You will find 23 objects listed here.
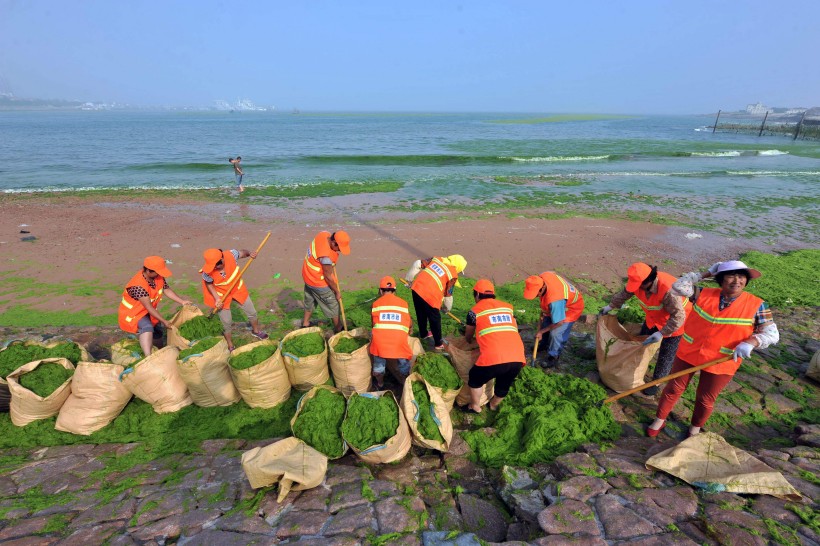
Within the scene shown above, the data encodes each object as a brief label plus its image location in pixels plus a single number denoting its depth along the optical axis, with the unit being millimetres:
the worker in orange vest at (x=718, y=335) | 2861
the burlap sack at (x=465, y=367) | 3667
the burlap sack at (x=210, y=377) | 3393
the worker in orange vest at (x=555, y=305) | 3920
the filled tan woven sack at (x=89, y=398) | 3301
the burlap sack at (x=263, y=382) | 3387
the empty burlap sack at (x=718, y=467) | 2354
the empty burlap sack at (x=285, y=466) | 2463
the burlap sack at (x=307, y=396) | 2994
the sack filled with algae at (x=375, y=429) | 2768
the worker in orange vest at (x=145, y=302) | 3982
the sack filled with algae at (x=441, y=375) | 3428
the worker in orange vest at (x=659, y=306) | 3480
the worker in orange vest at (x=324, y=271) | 4555
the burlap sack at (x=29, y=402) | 3201
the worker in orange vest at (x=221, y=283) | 4332
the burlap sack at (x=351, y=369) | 3604
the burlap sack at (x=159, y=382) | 3346
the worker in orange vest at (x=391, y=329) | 3555
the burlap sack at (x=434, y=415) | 2941
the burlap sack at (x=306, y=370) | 3584
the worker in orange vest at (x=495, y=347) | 3303
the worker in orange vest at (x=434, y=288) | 4301
